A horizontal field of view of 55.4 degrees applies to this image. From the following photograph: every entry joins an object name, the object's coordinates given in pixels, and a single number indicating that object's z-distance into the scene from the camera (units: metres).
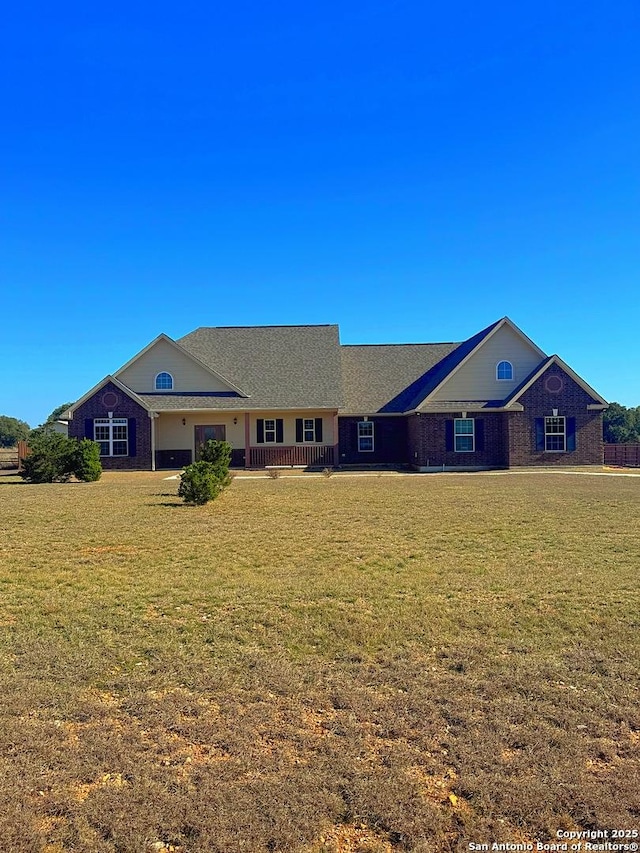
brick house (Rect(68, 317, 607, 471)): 28.08
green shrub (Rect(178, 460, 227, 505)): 14.87
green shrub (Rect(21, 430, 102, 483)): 22.78
